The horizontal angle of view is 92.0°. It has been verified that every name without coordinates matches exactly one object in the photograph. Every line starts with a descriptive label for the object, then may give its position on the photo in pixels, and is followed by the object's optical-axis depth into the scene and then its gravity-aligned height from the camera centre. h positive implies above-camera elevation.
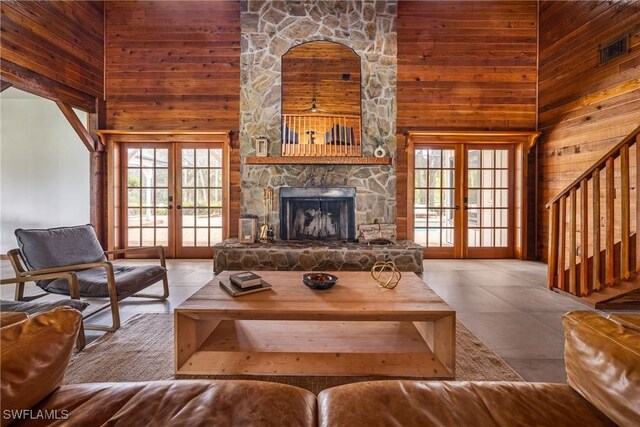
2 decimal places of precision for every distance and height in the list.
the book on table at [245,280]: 2.08 -0.48
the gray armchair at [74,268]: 2.45 -0.47
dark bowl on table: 2.12 -0.49
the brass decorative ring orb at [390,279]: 2.20 -0.53
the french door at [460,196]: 5.51 +0.26
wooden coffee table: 1.76 -0.85
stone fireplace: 4.94 +1.92
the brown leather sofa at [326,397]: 0.87 -0.60
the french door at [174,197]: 5.50 +0.22
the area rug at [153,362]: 1.82 -1.00
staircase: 2.88 -0.42
